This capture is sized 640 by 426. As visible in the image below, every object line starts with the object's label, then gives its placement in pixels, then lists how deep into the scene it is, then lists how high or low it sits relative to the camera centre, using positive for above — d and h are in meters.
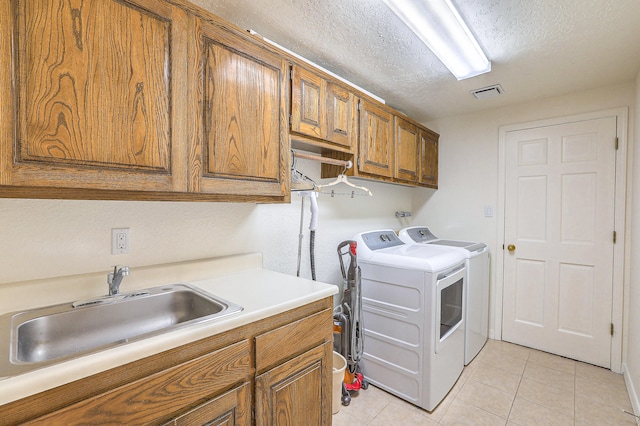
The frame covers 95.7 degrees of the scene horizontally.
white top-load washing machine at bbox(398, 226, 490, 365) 2.41 -0.65
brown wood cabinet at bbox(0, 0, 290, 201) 0.84 +0.37
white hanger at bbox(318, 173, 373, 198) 2.11 +0.18
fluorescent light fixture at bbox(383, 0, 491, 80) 1.38 +0.98
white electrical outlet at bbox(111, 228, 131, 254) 1.30 -0.15
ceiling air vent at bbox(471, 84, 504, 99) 2.38 +1.01
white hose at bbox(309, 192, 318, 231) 1.87 -0.02
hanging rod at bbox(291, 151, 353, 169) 1.76 +0.32
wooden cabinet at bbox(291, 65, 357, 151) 1.60 +0.61
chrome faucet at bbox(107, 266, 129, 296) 1.18 -0.29
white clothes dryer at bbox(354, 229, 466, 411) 1.90 -0.78
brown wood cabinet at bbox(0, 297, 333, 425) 0.73 -0.55
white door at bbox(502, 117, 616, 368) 2.42 -0.24
